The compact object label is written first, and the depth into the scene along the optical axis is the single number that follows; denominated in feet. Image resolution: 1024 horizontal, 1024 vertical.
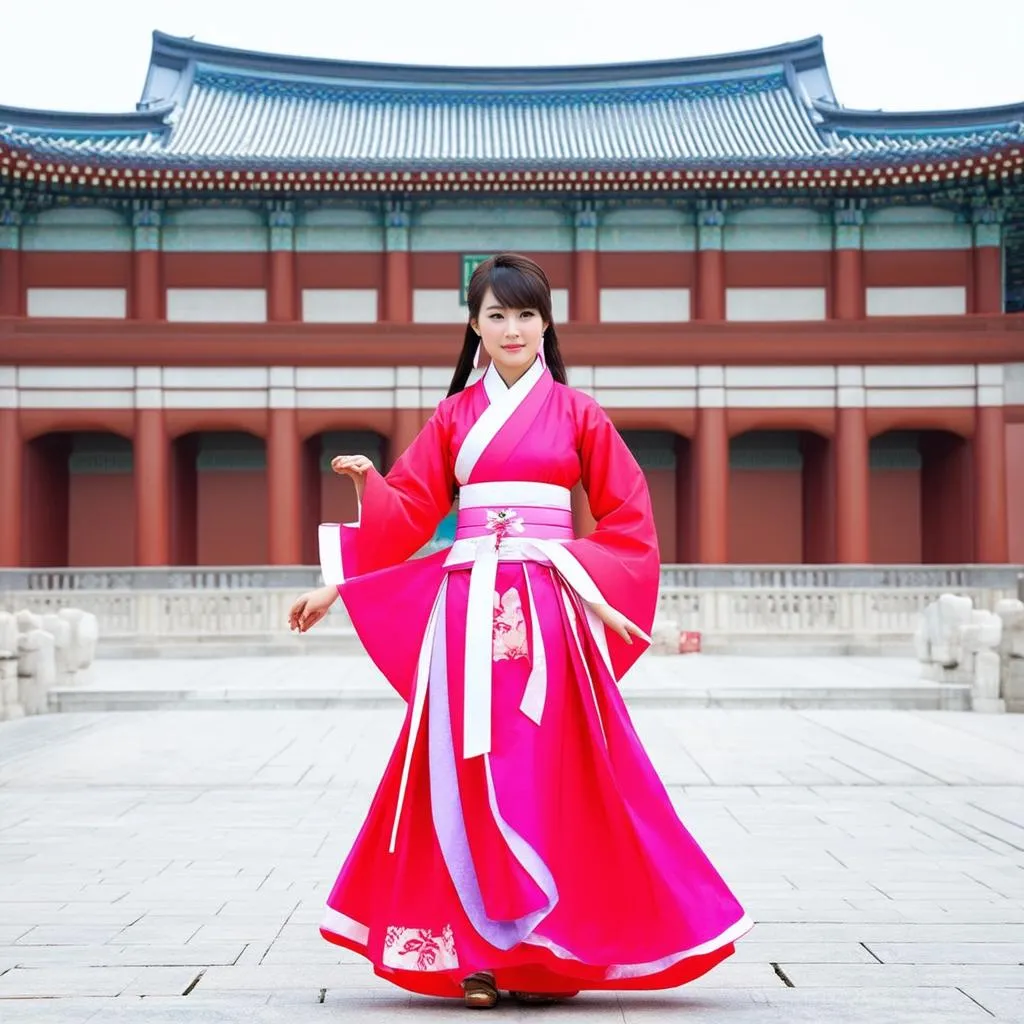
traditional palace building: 67.05
